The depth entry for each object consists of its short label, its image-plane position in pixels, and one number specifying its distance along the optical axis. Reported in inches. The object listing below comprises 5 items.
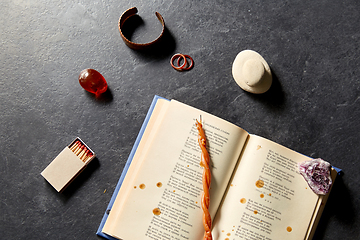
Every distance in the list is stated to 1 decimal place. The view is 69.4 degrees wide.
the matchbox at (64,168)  30.1
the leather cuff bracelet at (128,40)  31.9
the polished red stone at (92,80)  31.1
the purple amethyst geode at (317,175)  28.4
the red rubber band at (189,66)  32.8
